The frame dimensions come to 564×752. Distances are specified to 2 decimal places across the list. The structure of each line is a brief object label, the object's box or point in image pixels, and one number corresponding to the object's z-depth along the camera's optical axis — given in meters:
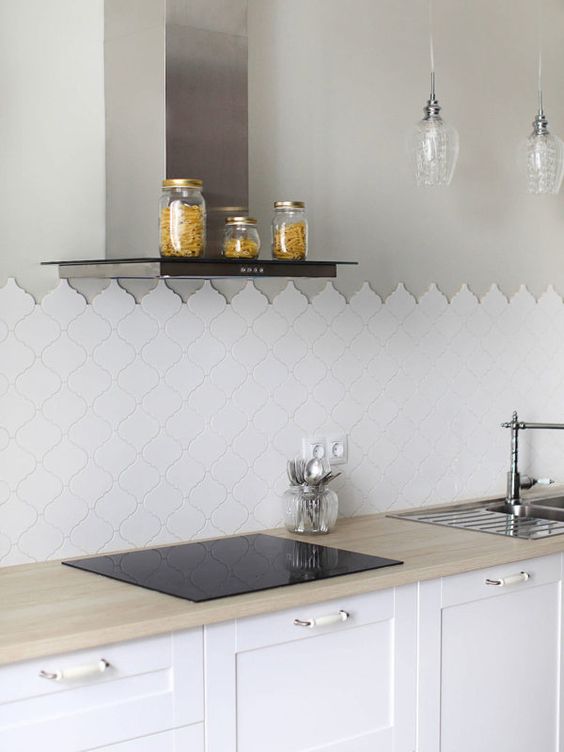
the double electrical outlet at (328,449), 3.03
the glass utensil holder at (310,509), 2.82
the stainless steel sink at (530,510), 3.33
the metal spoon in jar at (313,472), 2.88
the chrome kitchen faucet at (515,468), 3.39
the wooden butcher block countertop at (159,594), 1.92
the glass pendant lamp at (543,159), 2.94
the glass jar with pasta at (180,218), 2.31
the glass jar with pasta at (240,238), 2.42
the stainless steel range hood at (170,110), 2.38
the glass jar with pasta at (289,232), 2.55
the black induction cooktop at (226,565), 2.24
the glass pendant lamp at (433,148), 2.74
